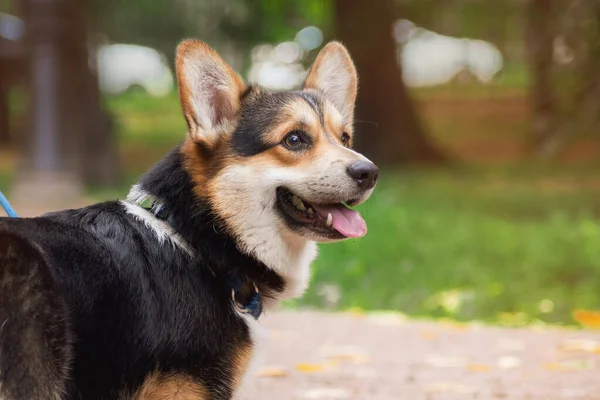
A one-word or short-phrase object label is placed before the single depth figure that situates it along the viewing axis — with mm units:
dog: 3195
